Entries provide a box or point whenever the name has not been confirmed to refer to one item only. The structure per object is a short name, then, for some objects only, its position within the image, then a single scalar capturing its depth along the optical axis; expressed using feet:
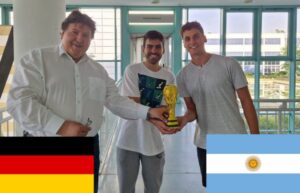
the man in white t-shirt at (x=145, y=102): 8.38
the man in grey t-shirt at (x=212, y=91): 7.44
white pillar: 11.85
